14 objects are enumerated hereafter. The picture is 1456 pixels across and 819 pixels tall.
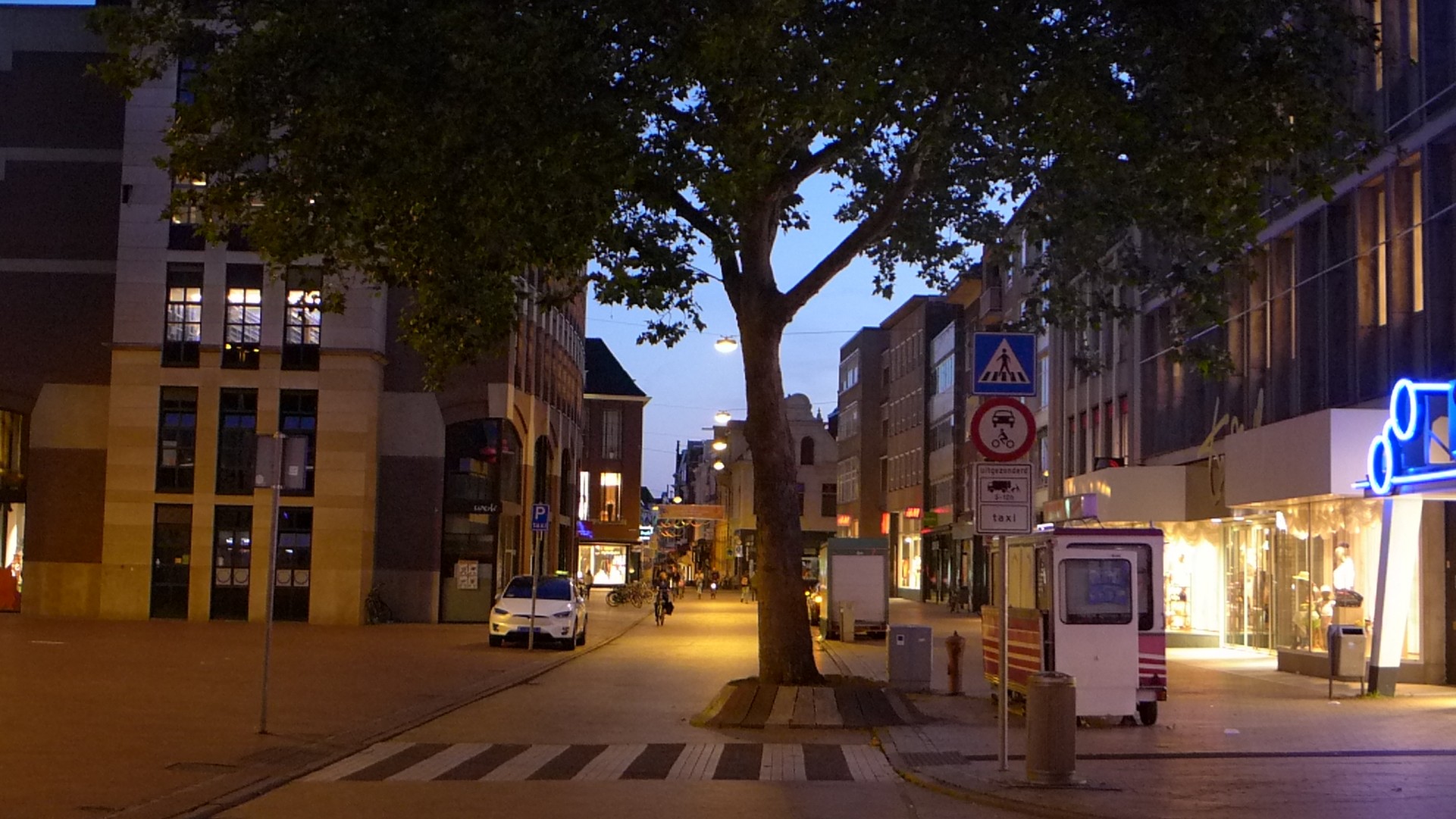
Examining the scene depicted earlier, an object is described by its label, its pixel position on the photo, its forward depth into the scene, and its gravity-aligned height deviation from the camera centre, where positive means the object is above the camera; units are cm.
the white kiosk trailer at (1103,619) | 1872 -65
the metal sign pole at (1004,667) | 1316 -85
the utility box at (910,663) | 2375 -149
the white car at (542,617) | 3553 -140
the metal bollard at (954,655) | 2321 -133
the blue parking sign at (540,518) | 3559 +70
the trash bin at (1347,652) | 2280 -116
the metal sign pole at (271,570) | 1659 -25
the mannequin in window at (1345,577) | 2645 -16
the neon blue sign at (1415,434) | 2120 +173
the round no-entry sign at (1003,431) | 1364 +105
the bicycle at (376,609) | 4528 -168
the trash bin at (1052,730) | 1280 -130
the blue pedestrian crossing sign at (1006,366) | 1377 +161
